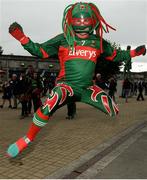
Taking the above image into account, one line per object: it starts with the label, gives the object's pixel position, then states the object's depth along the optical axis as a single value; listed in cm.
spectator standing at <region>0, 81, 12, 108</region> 725
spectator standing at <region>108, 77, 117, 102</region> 872
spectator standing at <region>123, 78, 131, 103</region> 1010
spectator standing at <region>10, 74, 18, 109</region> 632
